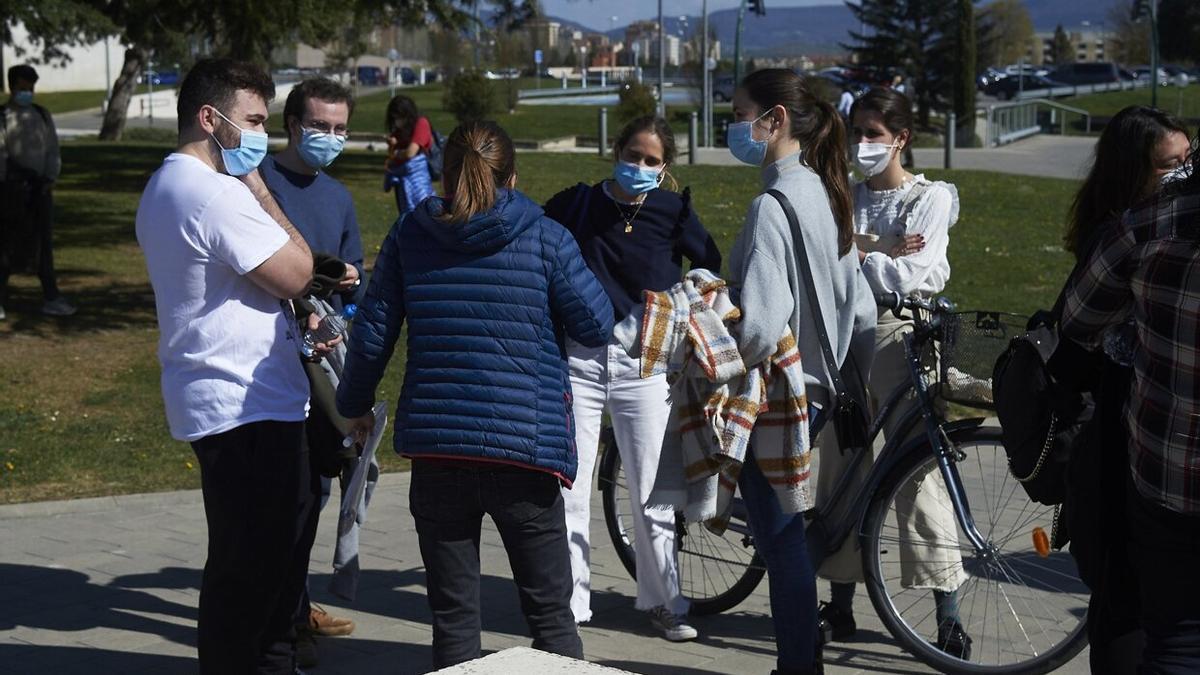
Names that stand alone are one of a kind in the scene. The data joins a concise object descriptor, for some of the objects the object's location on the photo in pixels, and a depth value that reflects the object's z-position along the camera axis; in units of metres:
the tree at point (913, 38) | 55.84
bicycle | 4.72
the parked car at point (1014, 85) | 66.81
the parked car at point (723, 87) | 62.28
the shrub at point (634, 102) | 35.06
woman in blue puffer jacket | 4.01
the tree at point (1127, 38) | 90.81
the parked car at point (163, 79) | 81.06
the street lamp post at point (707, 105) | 37.06
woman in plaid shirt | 3.00
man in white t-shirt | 4.05
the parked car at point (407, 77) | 96.88
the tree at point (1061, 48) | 117.81
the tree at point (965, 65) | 42.91
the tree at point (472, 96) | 40.09
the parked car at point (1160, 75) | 73.02
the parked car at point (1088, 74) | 72.82
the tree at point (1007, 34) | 67.38
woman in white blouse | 5.11
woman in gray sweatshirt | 4.45
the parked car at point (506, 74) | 52.52
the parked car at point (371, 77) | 98.94
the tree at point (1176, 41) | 75.31
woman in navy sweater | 5.35
